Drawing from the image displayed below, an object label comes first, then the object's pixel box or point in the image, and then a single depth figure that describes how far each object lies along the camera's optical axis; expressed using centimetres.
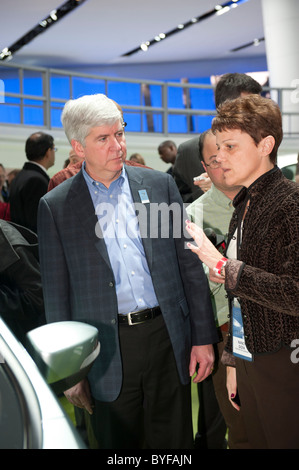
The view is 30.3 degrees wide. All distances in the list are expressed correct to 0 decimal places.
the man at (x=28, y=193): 388
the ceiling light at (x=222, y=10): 1487
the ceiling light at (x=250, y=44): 1790
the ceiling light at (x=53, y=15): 1436
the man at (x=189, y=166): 305
